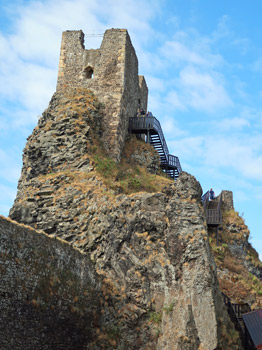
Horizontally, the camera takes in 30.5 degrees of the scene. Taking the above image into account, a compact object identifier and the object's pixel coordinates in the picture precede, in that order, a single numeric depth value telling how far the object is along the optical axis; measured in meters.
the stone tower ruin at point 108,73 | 29.28
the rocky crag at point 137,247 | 18.34
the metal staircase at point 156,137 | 31.89
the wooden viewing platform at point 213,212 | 30.81
